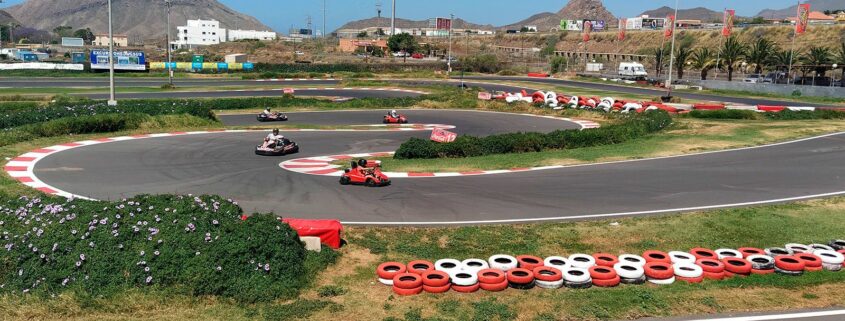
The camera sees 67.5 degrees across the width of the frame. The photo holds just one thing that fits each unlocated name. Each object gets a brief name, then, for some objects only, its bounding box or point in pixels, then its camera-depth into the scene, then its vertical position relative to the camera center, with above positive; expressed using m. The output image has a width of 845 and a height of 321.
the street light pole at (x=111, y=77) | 31.45 -0.21
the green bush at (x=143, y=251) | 9.22 -2.66
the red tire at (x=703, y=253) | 11.43 -2.94
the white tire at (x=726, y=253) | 11.47 -2.92
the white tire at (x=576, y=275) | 10.07 -3.02
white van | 77.31 +2.27
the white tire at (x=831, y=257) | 11.08 -2.86
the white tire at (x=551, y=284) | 10.05 -3.14
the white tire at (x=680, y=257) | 11.00 -2.94
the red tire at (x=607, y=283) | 10.17 -3.12
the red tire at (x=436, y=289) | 9.80 -3.18
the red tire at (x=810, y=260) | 10.97 -2.89
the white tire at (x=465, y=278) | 9.90 -3.05
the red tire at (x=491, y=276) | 9.93 -3.03
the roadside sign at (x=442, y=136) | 23.90 -2.02
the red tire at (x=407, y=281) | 9.80 -3.11
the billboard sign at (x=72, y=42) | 172.75 +8.18
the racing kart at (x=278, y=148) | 22.38 -2.51
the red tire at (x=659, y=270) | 10.34 -2.97
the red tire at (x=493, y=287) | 9.90 -3.15
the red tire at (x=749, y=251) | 11.64 -2.91
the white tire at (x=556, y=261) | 10.84 -3.01
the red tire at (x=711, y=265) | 10.61 -2.96
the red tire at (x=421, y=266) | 10.57 -3.07
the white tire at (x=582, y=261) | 10.64 -2.97
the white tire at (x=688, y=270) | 10.45 -2.98
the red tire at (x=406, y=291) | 9.74 -3.22
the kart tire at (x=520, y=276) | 9.97 -3.02
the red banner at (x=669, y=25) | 63.67 +6.60
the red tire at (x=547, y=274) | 10.09 -3.02
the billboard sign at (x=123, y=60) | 78.19 +1.65
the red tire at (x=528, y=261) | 10.66 -3.02
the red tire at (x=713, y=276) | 10.55 -3.07
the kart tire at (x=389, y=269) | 10.28 -3.09
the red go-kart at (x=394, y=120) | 34.66 -2.11
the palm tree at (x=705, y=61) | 68.12 +3.16
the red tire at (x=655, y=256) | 11.24 -2.97
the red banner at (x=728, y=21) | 63.31 +7.06
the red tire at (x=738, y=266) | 10.71 -2.96
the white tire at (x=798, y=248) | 11.77 -2.87
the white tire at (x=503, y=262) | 10.59 -3.01
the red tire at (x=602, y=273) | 10.21 -3.01
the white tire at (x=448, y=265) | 10.48 -3.03
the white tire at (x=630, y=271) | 10.28 -2.98
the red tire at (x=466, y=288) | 9.86 -3.18
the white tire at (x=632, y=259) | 10.88 -2.97
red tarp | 11.69 -2.78
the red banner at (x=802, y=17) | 58.32 +6.99
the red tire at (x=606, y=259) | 10.82 -2.97
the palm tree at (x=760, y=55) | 64.00 +3.83
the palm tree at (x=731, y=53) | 64.75 +3.97
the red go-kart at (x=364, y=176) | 17.20 -2.59
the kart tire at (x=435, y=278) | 9.83 -3.05
